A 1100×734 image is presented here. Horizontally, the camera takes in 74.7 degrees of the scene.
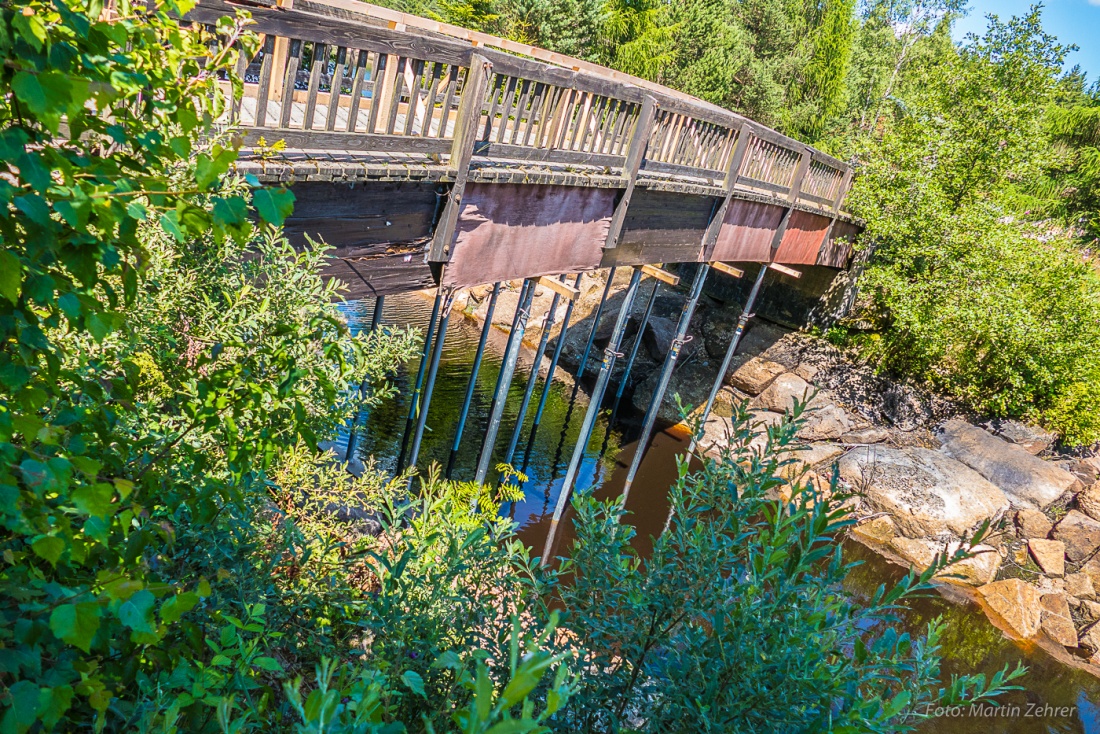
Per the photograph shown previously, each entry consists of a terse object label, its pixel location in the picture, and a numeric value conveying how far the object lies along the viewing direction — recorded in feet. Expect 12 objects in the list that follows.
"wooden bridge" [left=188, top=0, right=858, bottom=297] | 13.08
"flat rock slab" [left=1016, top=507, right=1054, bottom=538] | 43.09
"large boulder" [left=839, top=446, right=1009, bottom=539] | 42.19
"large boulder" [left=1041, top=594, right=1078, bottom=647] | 37.37
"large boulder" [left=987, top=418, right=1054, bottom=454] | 48.78
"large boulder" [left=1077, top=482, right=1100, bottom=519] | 45.06
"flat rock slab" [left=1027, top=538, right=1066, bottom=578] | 41.96
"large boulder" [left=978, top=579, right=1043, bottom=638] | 37.55
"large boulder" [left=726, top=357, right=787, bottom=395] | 55.47
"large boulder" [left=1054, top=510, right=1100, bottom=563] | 43.14
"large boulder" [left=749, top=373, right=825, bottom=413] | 52.75
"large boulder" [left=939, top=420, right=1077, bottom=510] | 44.57
